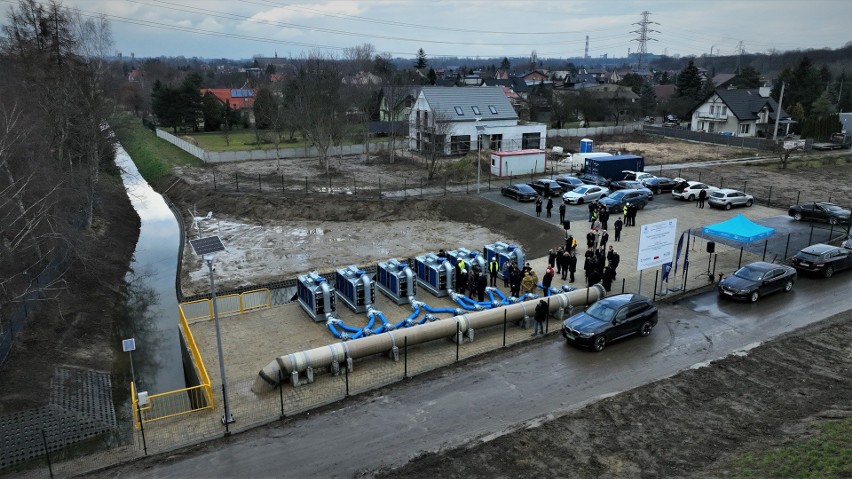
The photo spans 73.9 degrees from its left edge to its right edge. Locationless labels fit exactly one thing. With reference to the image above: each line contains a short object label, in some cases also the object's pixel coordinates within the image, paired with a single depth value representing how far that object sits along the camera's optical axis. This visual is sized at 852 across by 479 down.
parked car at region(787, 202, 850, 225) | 30.58
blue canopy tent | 23.50
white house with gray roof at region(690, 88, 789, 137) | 70.81
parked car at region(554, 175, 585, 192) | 39.34
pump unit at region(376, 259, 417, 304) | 22.14
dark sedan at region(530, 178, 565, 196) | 38.84
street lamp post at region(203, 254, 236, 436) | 13.83
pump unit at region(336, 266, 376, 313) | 21.31
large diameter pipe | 15.83
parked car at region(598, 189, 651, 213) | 34.47
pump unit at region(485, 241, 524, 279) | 24.48
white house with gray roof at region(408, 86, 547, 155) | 54.12
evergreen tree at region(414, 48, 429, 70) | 147.21
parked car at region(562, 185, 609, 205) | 36.50
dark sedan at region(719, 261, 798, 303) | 21.00
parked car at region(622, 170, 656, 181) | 41.50
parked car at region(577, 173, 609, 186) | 41.88
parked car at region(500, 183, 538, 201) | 37.36
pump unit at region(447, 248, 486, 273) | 23.52
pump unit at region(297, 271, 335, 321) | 20.31
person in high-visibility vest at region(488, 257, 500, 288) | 23.17
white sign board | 20.77
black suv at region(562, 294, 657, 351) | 17.50
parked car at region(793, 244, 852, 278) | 23.17
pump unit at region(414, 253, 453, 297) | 22.62
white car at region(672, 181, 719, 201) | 37.38
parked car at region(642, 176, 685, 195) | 39.88
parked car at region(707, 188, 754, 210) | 35.09
